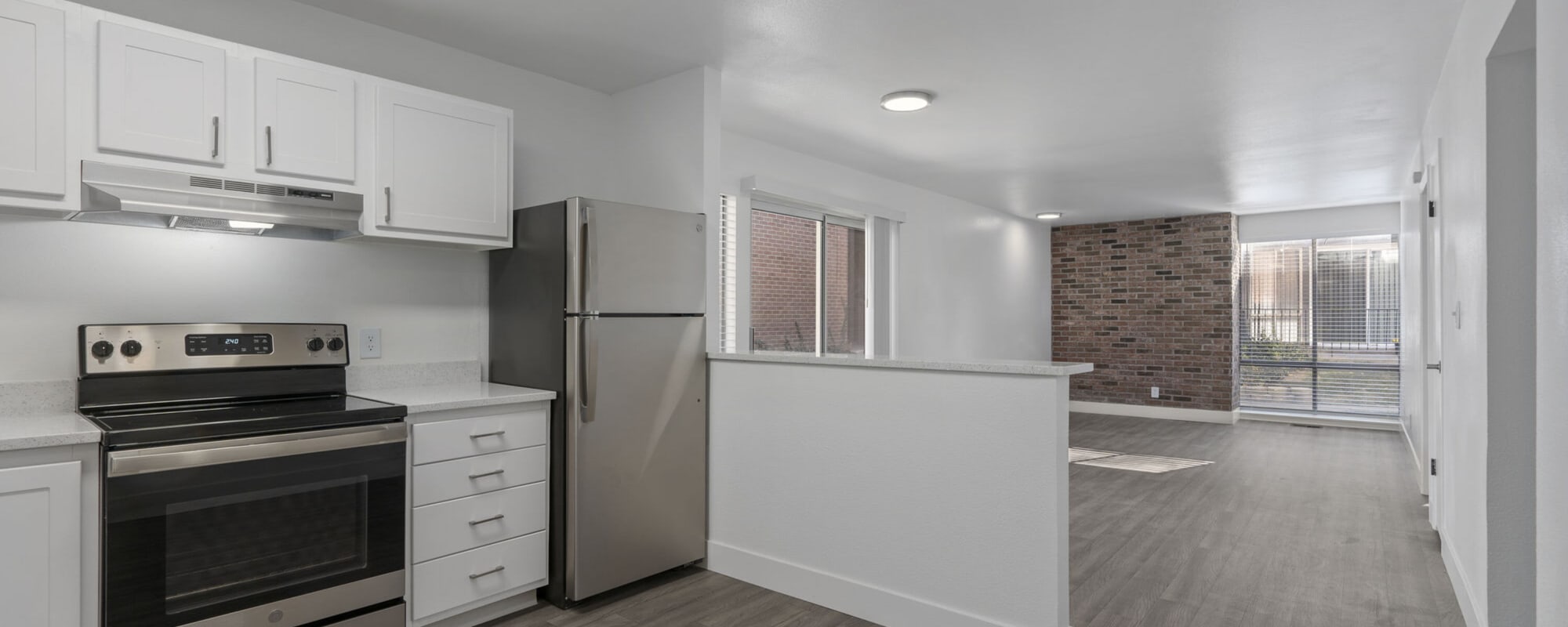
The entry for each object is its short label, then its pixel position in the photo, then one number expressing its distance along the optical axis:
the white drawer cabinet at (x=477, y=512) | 2.49
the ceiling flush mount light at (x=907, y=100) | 3.64
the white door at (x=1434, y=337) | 3.45
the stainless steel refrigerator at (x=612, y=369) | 2.81
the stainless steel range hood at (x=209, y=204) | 2.07
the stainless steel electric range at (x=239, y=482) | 1.93
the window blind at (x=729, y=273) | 4.57
